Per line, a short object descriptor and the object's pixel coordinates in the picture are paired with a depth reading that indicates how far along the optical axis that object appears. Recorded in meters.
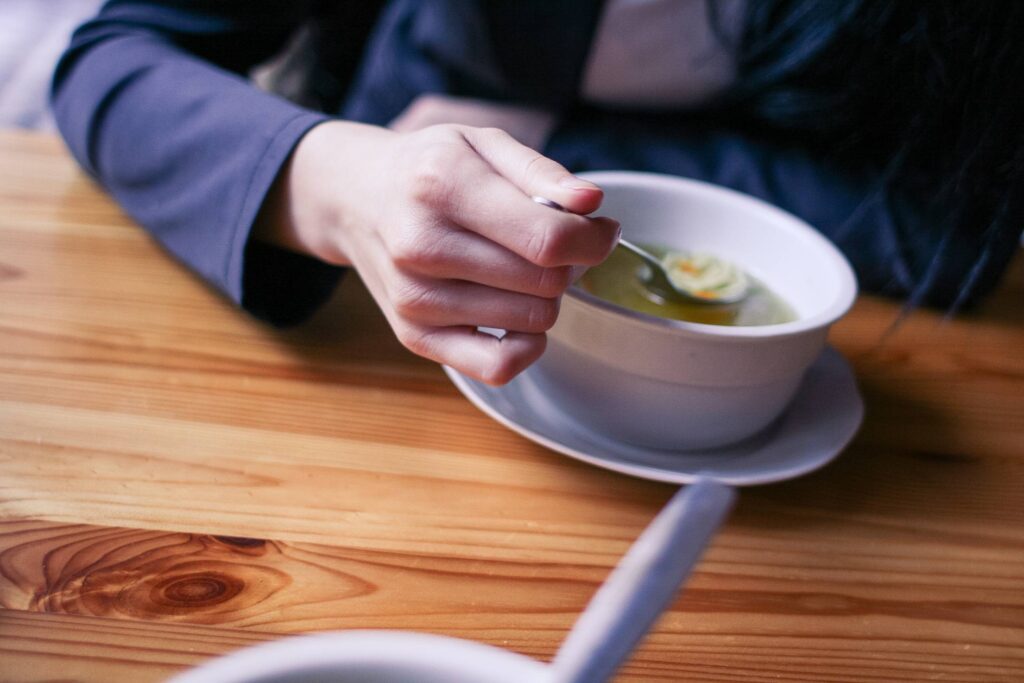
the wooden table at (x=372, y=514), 0.34
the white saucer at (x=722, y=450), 0.42
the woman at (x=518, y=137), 0.40
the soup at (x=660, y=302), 0.49
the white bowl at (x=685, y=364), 0.40
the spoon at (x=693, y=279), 0.50
